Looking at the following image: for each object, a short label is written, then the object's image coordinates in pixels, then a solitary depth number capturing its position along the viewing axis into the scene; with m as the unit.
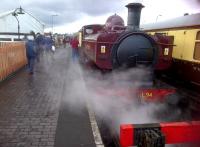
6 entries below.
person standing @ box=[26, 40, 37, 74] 7.60
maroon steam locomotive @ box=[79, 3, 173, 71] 4.05
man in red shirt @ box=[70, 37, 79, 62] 10.78
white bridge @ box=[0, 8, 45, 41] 14.28
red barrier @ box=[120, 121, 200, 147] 2.64
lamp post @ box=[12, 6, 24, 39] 11.83
